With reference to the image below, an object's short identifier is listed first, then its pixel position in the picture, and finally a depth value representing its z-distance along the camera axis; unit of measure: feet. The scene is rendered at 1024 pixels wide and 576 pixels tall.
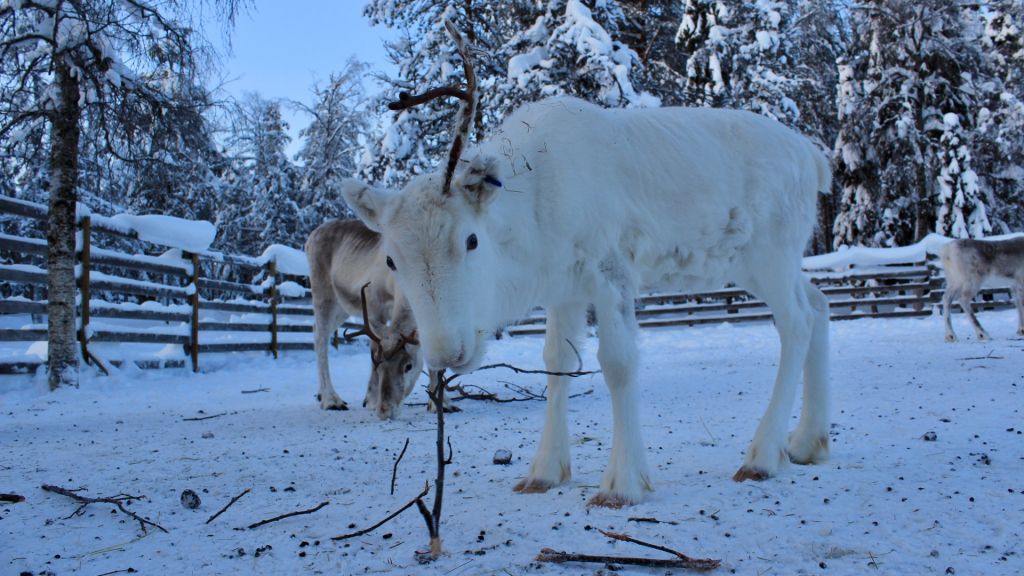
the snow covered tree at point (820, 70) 72.43
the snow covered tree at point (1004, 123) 72.95
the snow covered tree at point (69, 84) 24.35
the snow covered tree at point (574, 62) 40.50
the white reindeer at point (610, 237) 8.80
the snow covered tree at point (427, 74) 44.19
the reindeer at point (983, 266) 42.32
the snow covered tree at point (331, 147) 86.17
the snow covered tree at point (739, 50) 58.13
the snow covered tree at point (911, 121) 70.03
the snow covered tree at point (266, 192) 87.92
